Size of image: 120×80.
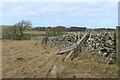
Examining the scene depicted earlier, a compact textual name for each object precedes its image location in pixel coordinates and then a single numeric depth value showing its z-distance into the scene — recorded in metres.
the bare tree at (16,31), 17.47
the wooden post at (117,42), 3.86
